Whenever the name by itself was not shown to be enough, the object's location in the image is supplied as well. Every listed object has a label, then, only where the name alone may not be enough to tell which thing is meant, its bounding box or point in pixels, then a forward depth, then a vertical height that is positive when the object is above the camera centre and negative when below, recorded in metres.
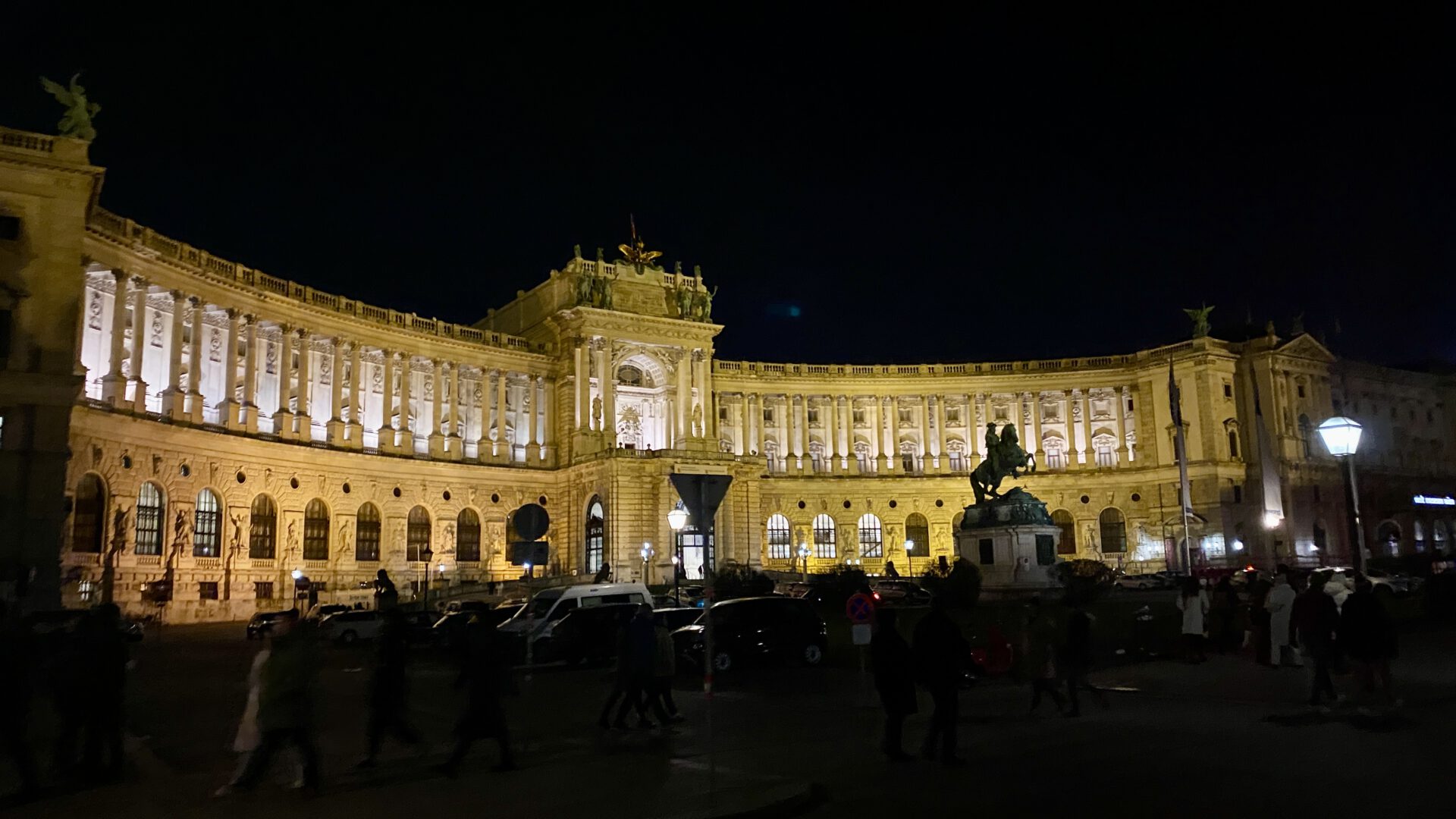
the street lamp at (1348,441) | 20.11 +2.05
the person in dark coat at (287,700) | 11.61 -1.37
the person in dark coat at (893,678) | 13.23 -1.43
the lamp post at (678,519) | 32.02 +1.35
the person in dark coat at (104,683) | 12.66 -1.25
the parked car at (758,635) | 26.09 -1.73
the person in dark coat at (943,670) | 12.97 -1.32
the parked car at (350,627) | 38.47 -1.98
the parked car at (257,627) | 39.31 -1.98
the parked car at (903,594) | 48.28 -1.56
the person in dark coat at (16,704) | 11.55 -1.36
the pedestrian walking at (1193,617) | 22.78 -1.33
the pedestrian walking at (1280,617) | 21.27 -1.27
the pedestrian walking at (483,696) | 12.92 -1.53
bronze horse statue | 43.53 +3.76
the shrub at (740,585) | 42.97 -0.91
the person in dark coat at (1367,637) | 16.12 -1.28
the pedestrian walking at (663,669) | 16.86 -1.61
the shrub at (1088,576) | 41.72 -0.90
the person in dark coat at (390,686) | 13.72 -1.47
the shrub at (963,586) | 37.41 -0.94
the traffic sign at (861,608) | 18.59 -0.81
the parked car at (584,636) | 28.38 -1.83
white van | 30.42 -1.00
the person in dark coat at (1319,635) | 16.78 -1.28
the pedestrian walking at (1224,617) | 25.27 -1.47
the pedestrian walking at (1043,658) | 17.12 -1.59
